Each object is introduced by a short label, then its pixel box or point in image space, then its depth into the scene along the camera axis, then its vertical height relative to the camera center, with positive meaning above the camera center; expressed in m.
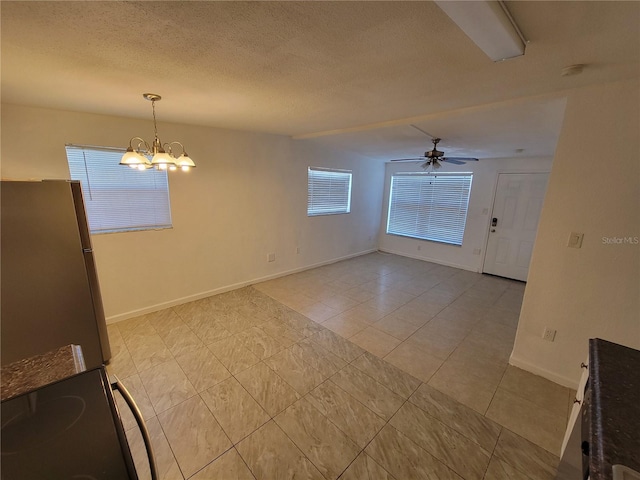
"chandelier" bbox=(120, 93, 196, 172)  1.91 +0.17
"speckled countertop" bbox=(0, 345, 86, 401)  0.86 -0.69
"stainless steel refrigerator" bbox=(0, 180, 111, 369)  1.79 -0.67
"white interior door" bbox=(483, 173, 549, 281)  4.34 -0.48
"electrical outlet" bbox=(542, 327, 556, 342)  2.20 -1.17
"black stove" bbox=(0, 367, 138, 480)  0.64 -0.70
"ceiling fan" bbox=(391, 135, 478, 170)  3.22 +0.42
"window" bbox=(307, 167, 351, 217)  4.75 -0.06
